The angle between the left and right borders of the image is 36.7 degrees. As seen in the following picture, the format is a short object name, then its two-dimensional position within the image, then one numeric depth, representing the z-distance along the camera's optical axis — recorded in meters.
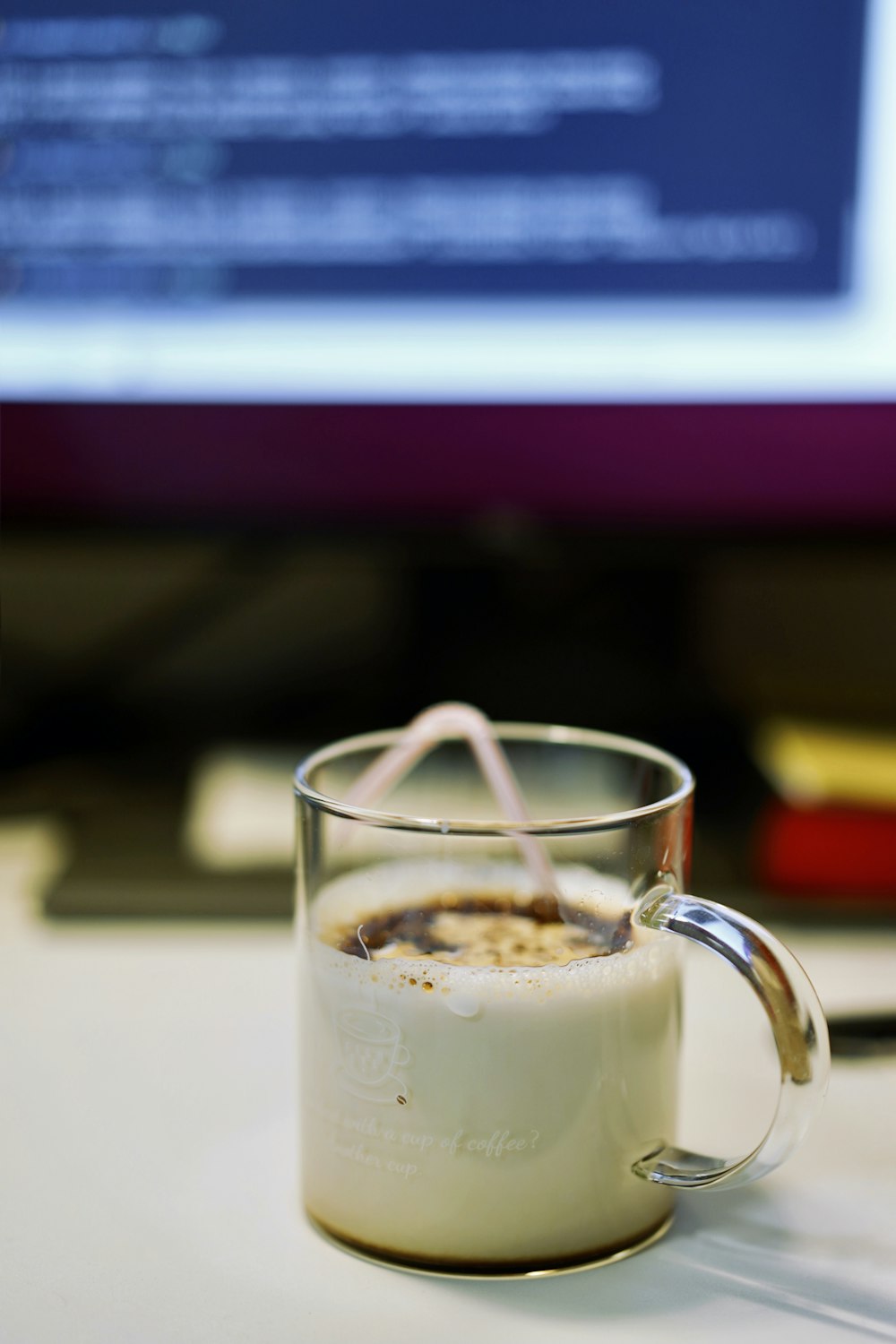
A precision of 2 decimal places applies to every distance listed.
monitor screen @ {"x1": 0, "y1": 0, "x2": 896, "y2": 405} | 0.47
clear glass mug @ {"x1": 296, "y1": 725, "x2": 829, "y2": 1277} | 0.26
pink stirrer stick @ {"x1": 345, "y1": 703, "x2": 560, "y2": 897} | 0.31
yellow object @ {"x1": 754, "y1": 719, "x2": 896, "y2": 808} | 0.45
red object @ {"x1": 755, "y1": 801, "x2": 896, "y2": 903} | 0.46
